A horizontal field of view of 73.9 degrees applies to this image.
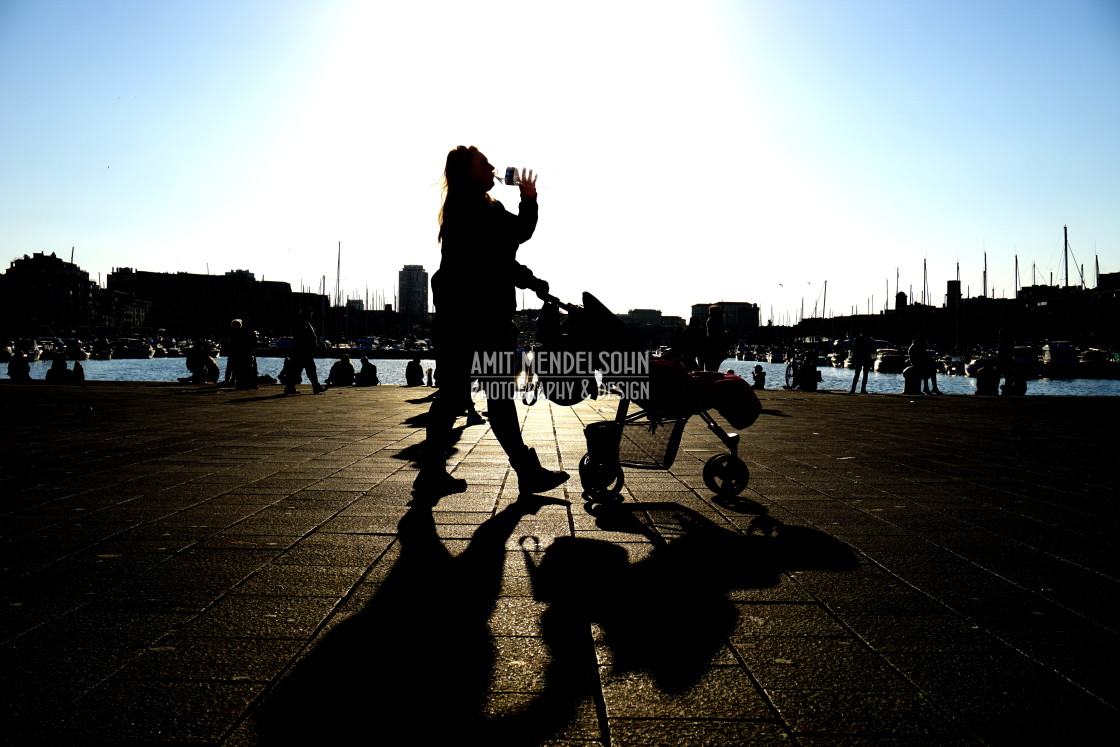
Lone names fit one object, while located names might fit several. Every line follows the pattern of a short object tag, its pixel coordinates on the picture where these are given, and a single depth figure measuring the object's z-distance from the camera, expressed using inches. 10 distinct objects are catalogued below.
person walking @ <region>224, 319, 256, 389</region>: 700.0
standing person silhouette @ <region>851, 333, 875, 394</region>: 796.6
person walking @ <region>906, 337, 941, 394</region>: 841.5
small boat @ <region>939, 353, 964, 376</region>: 3139.8
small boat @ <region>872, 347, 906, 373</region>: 3327.3
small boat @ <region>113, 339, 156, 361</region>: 3853.3
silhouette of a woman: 182.7
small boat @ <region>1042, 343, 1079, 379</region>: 2657.5
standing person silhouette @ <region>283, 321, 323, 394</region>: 653.9
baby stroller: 177.5
